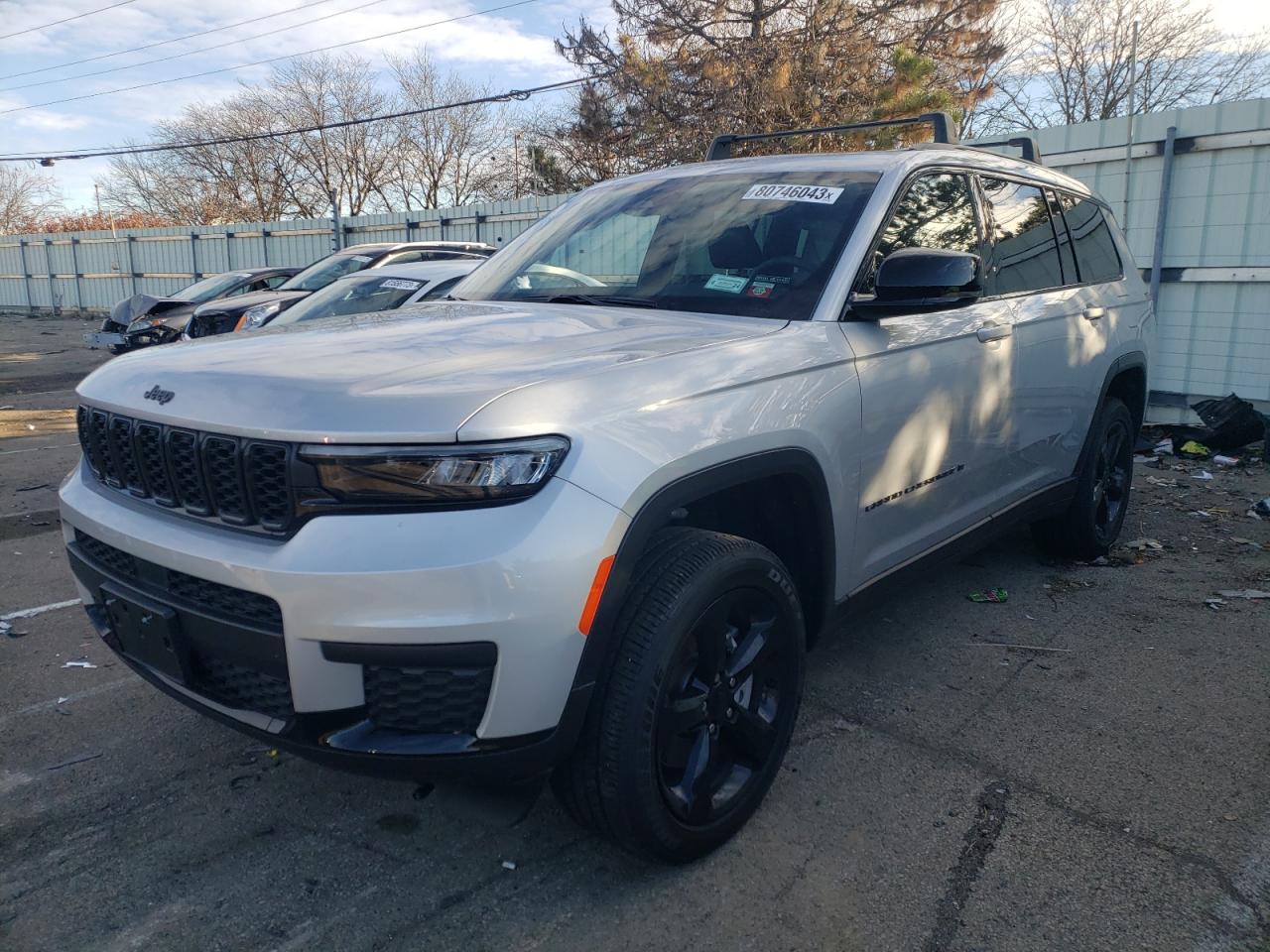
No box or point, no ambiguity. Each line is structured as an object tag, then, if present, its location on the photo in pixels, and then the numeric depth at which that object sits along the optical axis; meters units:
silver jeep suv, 2.02
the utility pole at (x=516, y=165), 42.42
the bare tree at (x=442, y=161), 44.62
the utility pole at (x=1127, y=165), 8.85
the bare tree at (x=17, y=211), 54.56
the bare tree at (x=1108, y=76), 31.11
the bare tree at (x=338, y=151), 44.22
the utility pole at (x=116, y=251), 27.36
